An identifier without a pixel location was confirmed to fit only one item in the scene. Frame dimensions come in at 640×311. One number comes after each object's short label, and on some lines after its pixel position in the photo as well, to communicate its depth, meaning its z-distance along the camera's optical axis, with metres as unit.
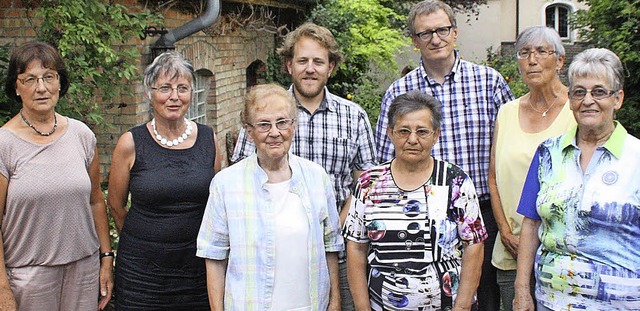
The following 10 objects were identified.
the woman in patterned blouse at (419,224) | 2.86
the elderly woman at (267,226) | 2.83
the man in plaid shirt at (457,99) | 3.58
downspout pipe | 6.62
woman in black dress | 3.24
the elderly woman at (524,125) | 3.34
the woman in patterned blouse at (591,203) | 2.71
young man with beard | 3.41
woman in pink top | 3.03
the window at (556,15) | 25.12
